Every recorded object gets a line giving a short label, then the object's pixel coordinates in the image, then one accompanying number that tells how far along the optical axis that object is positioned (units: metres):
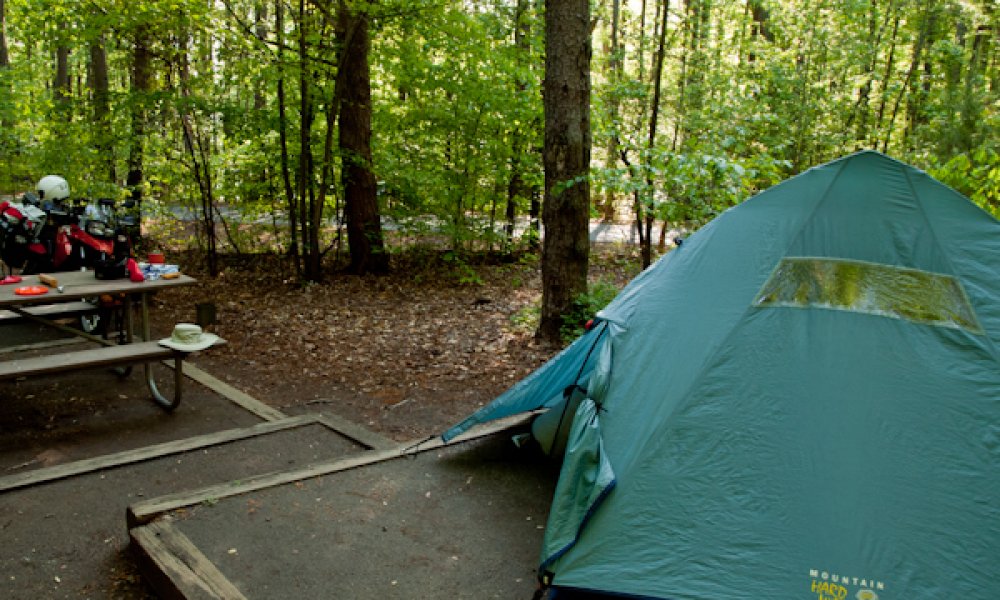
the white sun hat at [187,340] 5.12
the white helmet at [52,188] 7.15
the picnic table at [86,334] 4.83
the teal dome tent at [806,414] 2.69
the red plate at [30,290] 5.28
